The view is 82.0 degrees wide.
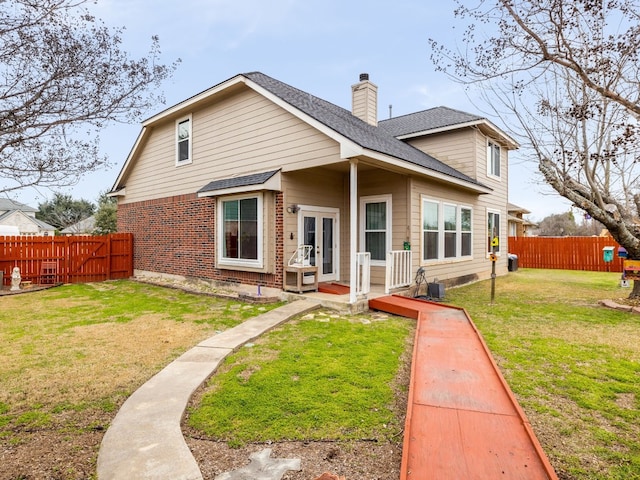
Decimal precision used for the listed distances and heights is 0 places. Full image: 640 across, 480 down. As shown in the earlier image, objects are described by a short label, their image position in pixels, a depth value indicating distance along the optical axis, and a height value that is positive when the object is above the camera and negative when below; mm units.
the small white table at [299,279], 8359 -878
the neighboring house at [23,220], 36469 +2105
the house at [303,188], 8438 +1456
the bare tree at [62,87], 3777 +1751
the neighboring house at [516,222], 21884 +1199
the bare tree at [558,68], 4148 +2425
